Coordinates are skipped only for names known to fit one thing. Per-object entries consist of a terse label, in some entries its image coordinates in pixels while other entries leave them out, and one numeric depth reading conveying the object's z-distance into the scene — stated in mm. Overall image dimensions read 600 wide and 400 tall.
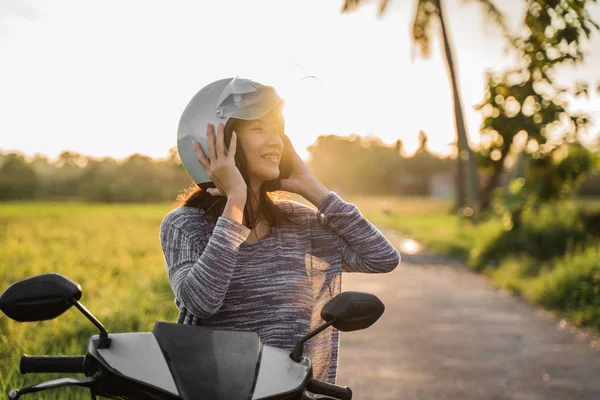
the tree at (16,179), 39750
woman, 2148
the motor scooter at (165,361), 1575
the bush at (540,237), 14000
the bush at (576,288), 8484
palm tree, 22438
